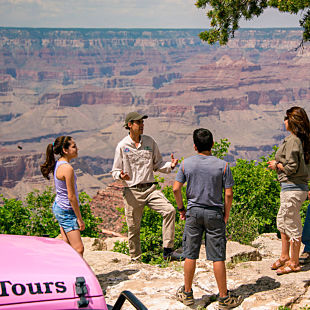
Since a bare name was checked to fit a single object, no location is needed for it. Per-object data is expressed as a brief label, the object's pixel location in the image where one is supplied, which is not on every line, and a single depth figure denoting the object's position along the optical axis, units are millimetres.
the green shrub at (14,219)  8945
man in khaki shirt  5461
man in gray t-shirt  4020
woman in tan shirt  4504
